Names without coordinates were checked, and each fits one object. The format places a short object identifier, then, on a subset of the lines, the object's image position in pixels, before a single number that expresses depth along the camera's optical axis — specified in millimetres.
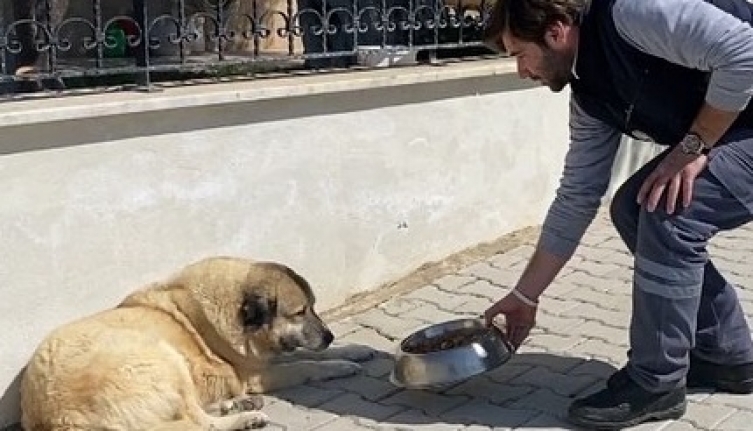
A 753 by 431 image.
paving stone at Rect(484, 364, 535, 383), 4879
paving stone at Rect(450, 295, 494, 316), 5805
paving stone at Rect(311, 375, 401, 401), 4816
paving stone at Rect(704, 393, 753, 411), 4504
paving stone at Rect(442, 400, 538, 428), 4426
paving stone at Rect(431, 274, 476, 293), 6180
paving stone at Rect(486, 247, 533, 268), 6559
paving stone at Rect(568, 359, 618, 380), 4895
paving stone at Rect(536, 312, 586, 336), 5508
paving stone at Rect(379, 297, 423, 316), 5828
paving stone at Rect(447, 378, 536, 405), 4672
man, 3814
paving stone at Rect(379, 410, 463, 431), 4406
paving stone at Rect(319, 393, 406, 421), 4590
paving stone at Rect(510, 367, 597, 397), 4734
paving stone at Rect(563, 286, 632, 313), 5883
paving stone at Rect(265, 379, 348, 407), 4781
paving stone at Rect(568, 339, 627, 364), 5102
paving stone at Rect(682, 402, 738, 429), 4359
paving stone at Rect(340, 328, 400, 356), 5336
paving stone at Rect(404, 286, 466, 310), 5926
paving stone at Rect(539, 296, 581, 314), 5828
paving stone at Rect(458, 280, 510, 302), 6058
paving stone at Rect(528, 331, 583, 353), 5262
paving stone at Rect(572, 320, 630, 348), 5328
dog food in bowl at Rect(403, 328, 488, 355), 4586
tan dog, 4133
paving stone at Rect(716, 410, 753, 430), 4324
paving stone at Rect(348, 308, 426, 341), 5527
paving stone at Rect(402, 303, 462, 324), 5707
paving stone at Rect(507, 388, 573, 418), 4516
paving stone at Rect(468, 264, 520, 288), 6277
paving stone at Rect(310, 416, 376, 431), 4461
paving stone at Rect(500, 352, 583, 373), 5004
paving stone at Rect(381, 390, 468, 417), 4592
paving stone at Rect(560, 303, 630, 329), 5605
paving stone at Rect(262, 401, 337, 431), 4543
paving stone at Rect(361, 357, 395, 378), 5043
